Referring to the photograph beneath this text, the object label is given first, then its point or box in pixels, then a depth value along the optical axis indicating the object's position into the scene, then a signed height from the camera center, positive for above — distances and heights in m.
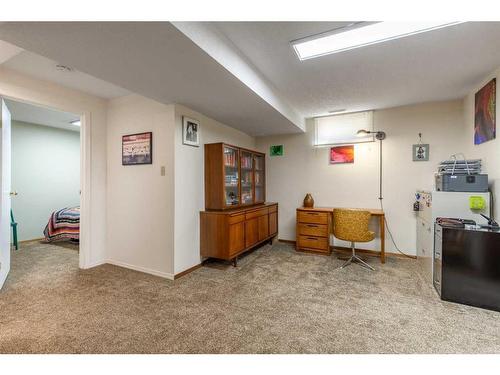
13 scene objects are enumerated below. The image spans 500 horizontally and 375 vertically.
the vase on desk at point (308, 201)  4.08 -0.32
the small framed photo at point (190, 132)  2.89 +0.67
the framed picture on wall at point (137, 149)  2.94 +0.46
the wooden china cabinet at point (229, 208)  3.05 -0.38
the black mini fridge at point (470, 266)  2.06 -0.78
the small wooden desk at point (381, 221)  3.31 -0.56
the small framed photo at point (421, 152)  3.45 +0.47
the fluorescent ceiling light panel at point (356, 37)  1.72 +1.18
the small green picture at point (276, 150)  4.55 +0.66
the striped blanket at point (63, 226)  4.27 -0.80
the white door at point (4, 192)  2.46 -0.10
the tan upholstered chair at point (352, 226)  3.01 -0.57
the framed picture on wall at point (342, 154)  3.94 +0.50
